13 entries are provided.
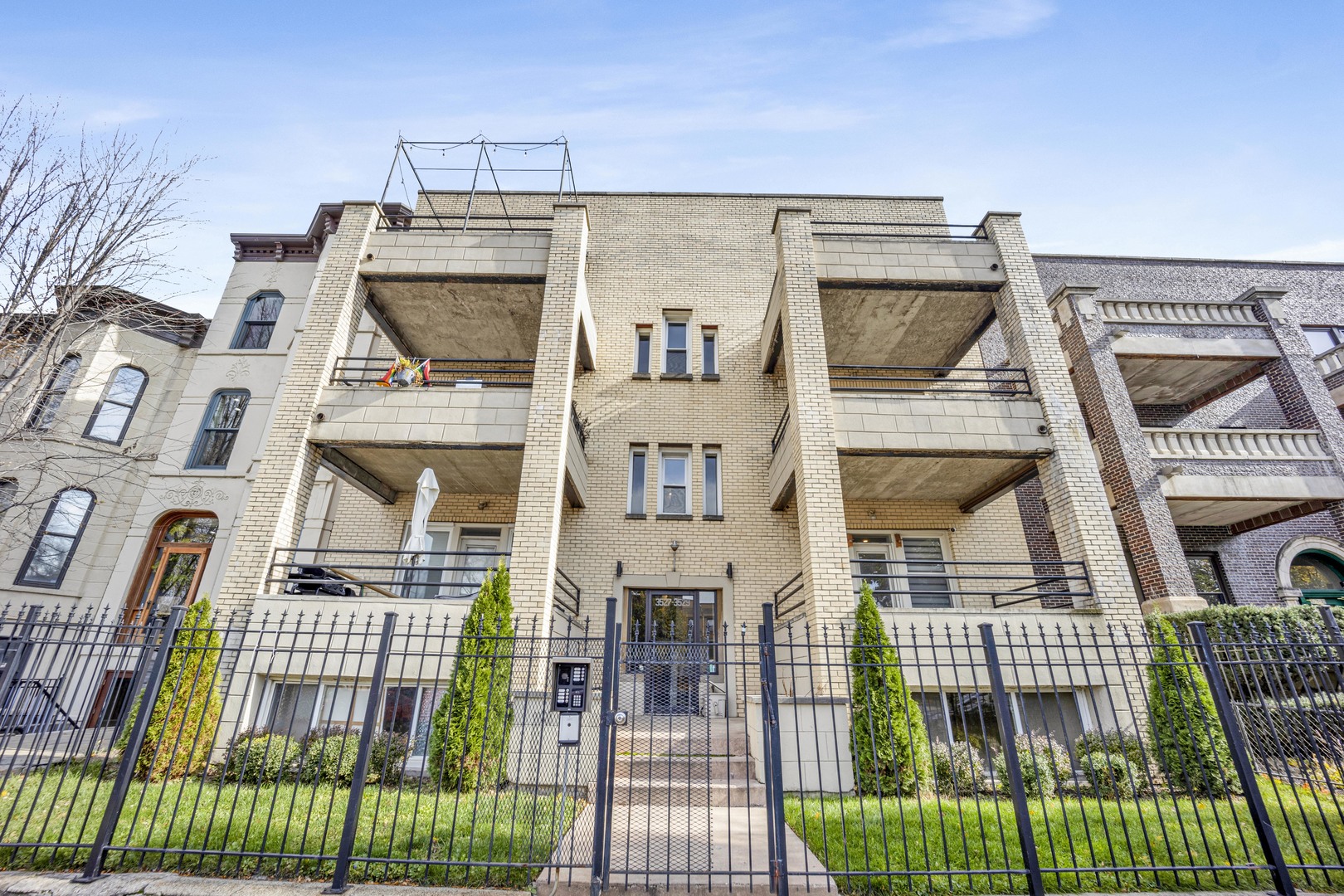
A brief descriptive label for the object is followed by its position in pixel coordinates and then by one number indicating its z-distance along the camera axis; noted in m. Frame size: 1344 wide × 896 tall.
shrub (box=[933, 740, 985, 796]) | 7.30
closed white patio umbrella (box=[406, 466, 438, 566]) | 9.05
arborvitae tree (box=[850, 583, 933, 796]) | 7.19
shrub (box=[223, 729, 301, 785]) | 7.26
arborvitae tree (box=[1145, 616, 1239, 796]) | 7.14
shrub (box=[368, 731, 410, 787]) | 7.28
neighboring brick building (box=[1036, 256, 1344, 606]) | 11.49
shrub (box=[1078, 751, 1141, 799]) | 7.16
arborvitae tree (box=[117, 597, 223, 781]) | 7.27
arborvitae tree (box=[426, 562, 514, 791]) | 6.91
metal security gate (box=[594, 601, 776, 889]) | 4.68
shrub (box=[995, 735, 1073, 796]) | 6.96
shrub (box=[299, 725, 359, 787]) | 7.32
